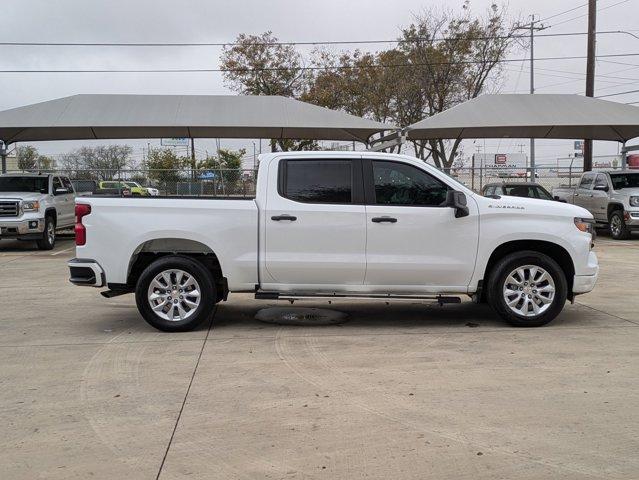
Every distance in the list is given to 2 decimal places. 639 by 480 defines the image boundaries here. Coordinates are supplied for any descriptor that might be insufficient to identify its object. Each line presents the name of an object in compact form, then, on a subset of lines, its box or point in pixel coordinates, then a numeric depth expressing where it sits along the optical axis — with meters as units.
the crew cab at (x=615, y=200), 17.22
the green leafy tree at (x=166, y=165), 21.66
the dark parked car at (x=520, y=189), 16.91
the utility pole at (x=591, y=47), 23.17
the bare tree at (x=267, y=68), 35.81
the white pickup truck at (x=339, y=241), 6.73
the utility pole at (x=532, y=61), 31.63
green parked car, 23.34
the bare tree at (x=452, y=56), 28.56
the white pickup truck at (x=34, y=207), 15.38
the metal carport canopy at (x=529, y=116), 19.53
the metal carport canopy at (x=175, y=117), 19.27
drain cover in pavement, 7.49
